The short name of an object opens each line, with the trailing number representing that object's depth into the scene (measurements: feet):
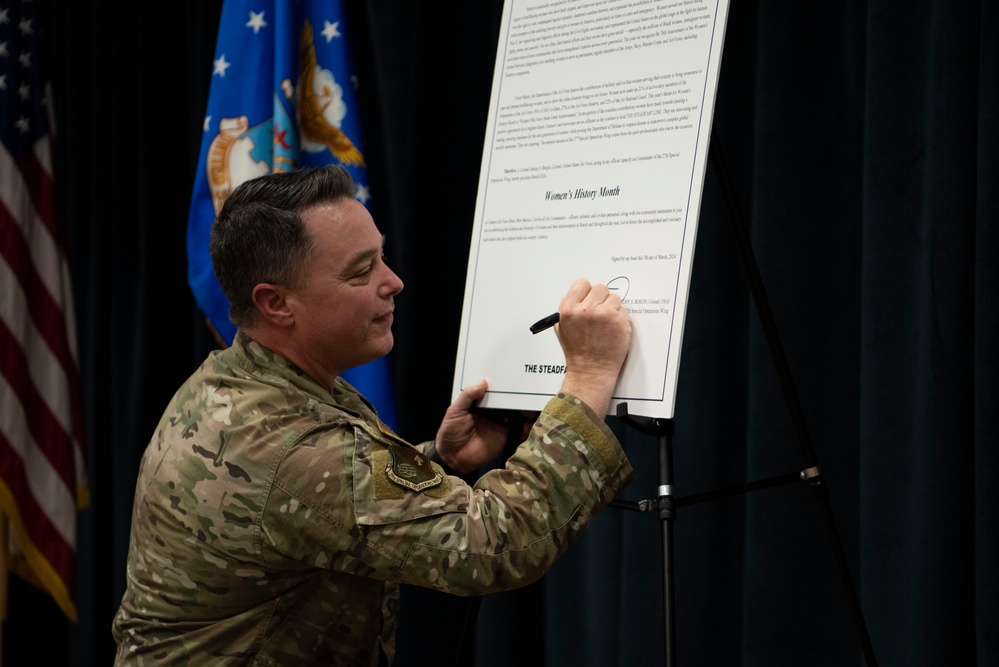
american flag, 16.13
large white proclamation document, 11.88
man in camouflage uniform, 11.45
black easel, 11.76
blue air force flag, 14.98
